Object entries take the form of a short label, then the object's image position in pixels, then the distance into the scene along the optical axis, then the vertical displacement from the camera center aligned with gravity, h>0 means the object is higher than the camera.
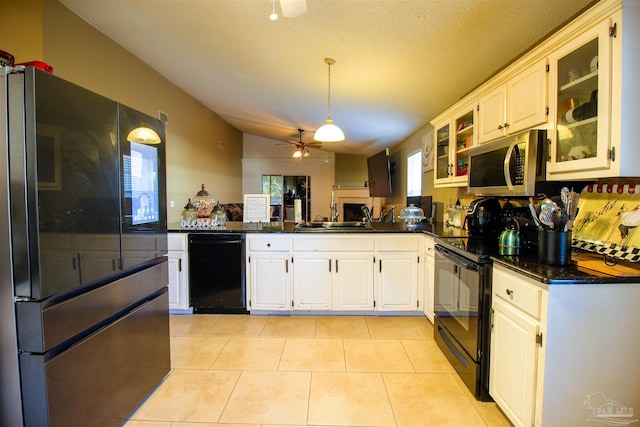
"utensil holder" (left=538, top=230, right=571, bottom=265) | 1.50 -0.22
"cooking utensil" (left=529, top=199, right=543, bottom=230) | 1.58 -0.06
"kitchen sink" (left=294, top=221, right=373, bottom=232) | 3.07 -0.24
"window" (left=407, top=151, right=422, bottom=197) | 4.68 +0.48
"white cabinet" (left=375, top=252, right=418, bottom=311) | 2.98 -0.75
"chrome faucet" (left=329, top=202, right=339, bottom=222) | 3.79 -0.09
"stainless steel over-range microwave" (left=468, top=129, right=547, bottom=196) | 1.80 +0.26
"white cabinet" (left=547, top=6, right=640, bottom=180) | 1.33 +0.50
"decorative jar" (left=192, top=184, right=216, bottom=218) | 3.20 -0.02
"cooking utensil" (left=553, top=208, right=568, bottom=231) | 1.52 -0.07
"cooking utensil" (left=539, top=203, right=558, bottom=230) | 1.52 -0.06
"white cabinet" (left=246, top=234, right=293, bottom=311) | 3.00 -0.66
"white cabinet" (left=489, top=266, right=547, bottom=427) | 1.38 -0.69
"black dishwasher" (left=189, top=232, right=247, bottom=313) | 3.01 -0.65
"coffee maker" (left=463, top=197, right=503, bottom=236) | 2.47 -0.11
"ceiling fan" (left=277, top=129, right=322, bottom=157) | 6.51 +1.24
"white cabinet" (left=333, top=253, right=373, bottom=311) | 2.98 -0.76
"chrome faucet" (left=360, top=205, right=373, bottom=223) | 3.62 -0.13
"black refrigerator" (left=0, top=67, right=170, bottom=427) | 1.13 -0.20
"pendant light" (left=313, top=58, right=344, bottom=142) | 3.03 +0.70
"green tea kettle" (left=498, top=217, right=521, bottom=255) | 1.84 -0.24
